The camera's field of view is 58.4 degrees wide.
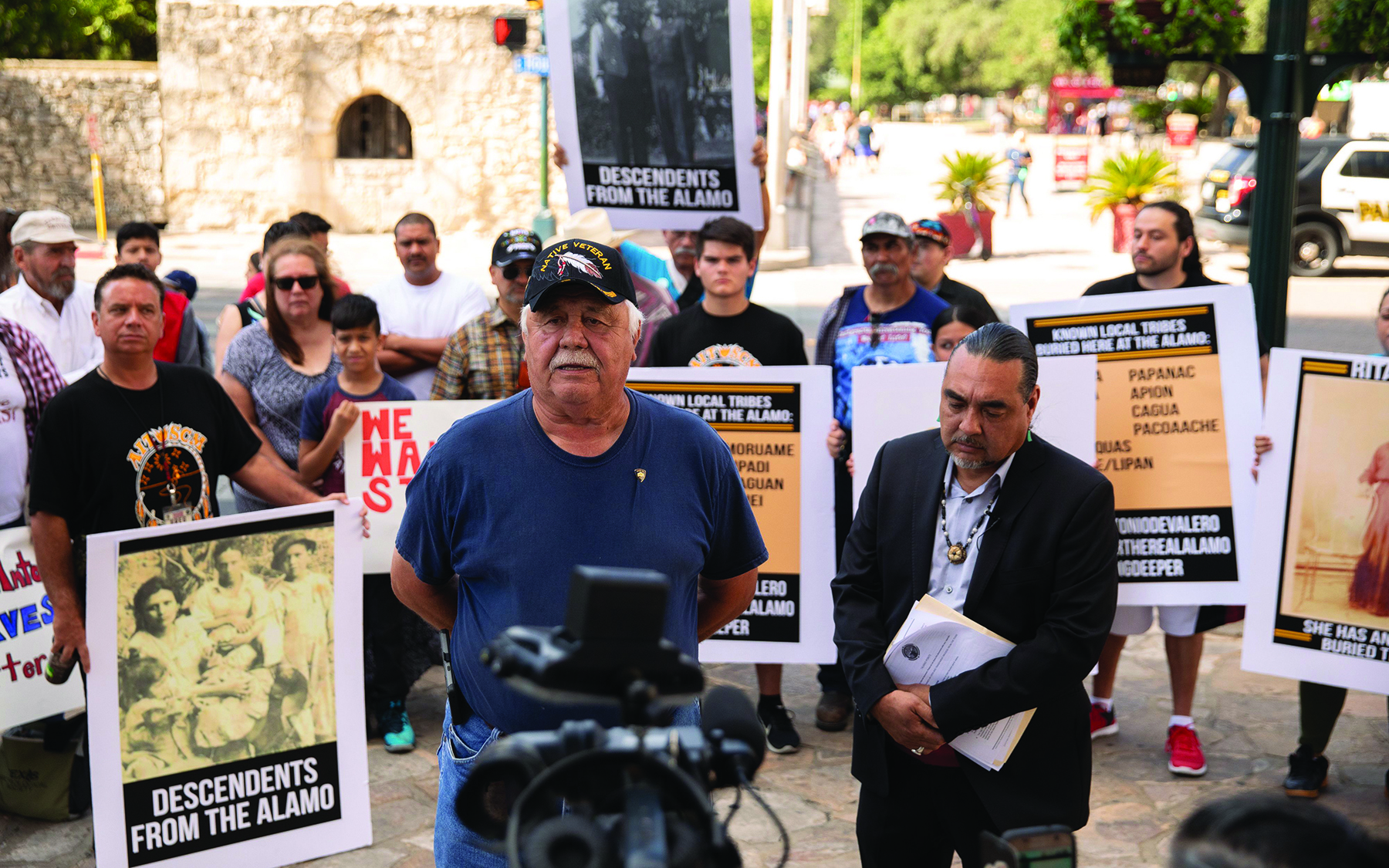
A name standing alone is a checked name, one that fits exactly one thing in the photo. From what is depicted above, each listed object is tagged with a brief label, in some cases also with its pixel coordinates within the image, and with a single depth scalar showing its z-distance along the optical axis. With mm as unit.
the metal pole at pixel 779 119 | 21203
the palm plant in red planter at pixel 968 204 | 21594
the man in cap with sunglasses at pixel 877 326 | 5492
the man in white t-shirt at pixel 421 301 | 6430
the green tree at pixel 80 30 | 20406
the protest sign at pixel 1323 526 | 4750
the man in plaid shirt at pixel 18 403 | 4777
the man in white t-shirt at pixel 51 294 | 6207
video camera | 1354
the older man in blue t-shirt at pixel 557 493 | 2574
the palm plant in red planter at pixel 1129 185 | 20641
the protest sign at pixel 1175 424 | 5016
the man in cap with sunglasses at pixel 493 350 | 5734
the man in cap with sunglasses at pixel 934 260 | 6656
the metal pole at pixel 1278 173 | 6031
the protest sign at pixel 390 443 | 5381
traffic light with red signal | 16531
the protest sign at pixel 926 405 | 4824
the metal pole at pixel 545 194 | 18062
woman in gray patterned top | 5531
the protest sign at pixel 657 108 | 5609
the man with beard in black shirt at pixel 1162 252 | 5414
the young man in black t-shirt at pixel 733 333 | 5551
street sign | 16391
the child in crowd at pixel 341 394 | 5328
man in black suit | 3195
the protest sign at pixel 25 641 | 4512
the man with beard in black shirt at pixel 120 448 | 4219
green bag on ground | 4754
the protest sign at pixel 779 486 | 5289
